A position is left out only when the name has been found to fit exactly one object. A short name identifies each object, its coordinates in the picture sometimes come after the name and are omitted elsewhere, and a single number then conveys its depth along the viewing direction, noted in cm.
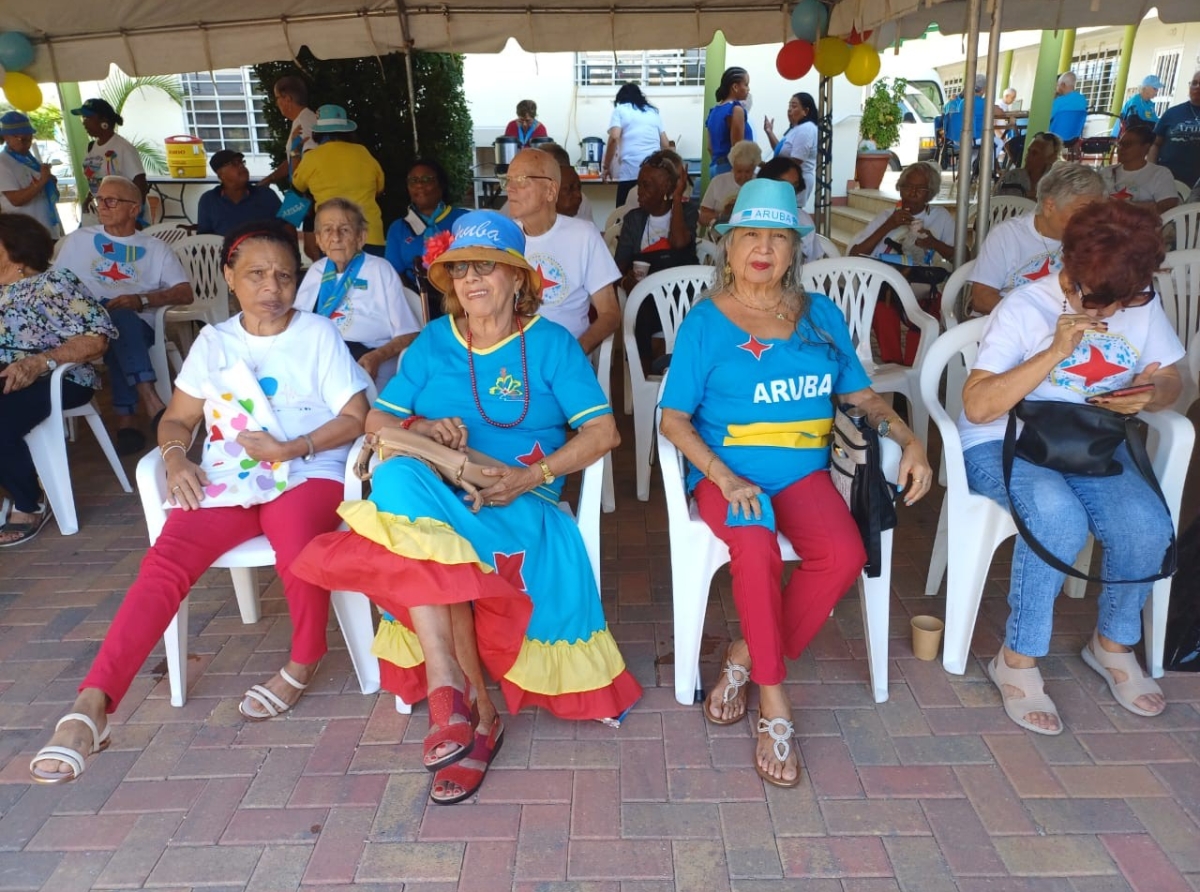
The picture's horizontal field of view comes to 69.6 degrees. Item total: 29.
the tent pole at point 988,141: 353
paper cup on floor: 254
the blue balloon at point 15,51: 536
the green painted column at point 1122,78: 1102
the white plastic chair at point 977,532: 239
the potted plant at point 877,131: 1070
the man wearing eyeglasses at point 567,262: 337
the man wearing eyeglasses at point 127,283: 420
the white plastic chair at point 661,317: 361
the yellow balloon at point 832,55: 516
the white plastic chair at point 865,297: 353
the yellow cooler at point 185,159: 1105
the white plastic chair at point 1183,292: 325
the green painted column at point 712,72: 966
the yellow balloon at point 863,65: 525
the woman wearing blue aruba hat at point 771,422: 219
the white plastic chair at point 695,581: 228
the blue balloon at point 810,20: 514
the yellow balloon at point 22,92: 544
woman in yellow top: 527
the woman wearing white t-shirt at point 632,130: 875
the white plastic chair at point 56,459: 345
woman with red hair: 221
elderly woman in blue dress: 202
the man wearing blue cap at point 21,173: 606
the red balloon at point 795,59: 529
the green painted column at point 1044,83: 911
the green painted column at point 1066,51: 1003
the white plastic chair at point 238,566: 235
